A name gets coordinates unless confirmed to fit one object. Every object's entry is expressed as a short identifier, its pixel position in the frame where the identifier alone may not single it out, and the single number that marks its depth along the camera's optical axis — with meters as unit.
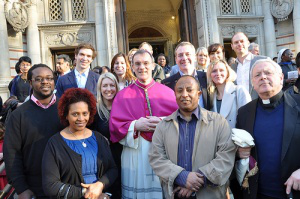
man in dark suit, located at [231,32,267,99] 4.62
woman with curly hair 2.56
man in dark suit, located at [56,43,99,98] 4.44
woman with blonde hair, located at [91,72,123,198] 3.44
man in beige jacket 2.54
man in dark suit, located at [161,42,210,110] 3.88
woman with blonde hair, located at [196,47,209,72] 5.27
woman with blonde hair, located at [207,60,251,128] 3.44
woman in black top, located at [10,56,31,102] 6.11
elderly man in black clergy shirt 2.51
